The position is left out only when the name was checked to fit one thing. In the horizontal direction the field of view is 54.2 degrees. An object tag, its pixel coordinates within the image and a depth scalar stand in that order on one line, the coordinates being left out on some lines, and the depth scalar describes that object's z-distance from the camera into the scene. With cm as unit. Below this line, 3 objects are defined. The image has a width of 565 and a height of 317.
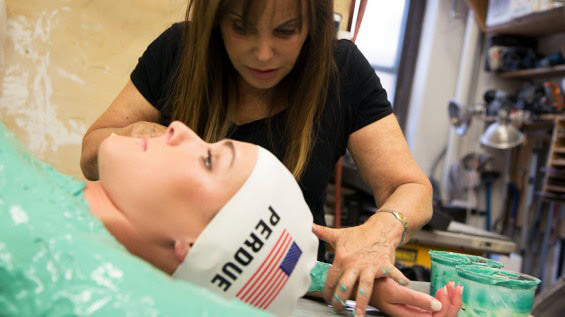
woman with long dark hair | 128
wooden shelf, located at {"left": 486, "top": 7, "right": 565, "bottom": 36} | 381
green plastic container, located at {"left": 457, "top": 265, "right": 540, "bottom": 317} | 103
